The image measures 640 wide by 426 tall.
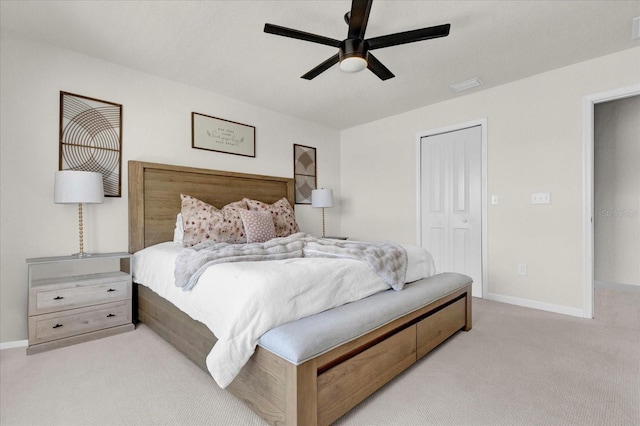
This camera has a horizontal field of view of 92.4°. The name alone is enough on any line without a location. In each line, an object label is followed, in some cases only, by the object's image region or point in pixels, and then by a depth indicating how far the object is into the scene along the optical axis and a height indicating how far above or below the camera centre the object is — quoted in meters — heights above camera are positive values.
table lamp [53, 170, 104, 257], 2.37 +0.20
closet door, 3.63 +0.17
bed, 1.29 -0.70
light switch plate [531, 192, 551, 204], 3.11 +0.13
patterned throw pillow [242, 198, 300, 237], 3.46 -0.04
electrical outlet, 3.27 -0.62
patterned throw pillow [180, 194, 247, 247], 2.80 -0.11
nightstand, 2.21 -0.69
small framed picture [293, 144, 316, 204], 4.50 +0.60
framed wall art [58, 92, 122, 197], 2.65 +0.67
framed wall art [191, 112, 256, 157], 3.48 +0.92
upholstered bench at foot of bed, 1.27 -0.54
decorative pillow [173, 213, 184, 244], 2.93 -0.18
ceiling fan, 1.88 +1.12
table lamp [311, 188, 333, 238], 4.36 +0.19
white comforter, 1.38 -0.44
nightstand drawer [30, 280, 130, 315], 2.22 -0.64
